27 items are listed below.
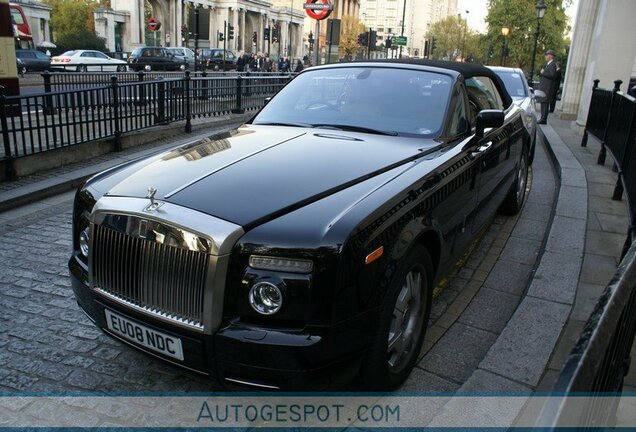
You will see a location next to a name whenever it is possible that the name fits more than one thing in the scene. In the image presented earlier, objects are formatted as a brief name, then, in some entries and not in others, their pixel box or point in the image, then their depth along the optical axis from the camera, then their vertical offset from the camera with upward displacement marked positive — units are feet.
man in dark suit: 54.44 -0.01
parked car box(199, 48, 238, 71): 167.43 -0.29
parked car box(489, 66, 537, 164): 27.84 -0.89
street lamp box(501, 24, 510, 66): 121.09 +9.06
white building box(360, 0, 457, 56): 495.90 +47.57
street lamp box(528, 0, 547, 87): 90.89 +10.81
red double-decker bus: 124.36 +4.85
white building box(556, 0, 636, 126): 43.75 +2.48
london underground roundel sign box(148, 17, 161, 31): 150.82 +8.33
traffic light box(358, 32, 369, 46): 96.66 +4.82
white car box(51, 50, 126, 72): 118.22 -1.50
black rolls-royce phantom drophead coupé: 7.79 -2.88
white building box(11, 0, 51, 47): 194.29 +11.01
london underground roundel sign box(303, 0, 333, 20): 48.06 +4.74
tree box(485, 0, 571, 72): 176.45 +15.76
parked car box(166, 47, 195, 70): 150.94 +0.55
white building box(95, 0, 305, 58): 254.68 +19.74
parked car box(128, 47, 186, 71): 132.67 -0.99
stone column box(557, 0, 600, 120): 61.21 +1.76
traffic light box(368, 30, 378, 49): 92.58 +4.74
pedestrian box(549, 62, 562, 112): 57.52 -2.58
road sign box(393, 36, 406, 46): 126.41 +6.41
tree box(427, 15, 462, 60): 316.19 +19.42
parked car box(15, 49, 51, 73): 108.06 -2.30
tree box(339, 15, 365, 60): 359.46 +20.08
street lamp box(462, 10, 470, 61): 305.94 +24.96
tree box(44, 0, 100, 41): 244.63 +14.48
